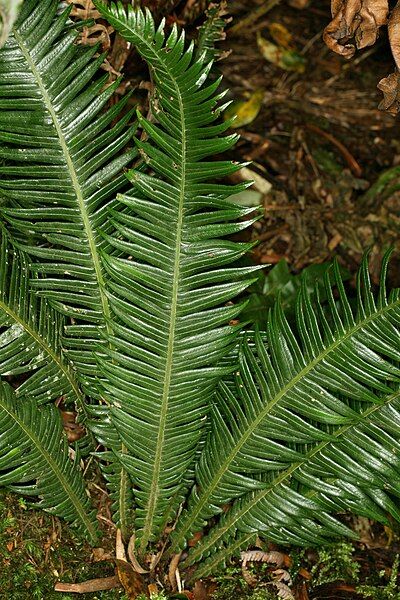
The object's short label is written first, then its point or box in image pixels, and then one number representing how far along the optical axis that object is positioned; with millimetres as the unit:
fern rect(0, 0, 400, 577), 1003
